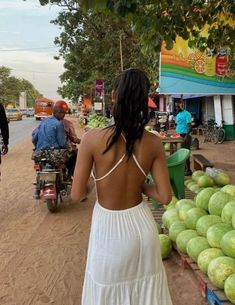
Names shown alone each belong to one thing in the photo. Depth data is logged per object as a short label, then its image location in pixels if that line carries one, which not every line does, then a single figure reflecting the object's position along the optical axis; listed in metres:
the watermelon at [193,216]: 5.11
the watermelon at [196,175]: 8.15
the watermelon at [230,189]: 5.36
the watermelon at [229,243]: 4.06
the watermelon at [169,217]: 5.55
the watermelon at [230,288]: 3.59
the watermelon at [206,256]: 4.21
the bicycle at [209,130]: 24.09
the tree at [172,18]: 5.18
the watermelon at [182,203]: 5.56
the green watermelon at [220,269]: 3.83
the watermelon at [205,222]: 4.78
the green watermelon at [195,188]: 7.79
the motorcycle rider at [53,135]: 7.89
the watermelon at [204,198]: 5.34
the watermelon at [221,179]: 7.73
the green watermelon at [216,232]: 4.38
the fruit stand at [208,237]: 3.86
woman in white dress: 2.61
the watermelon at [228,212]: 4.61
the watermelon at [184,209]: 5.36
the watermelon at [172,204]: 5.93
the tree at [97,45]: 24.36
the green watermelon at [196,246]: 4.52
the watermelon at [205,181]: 7.73
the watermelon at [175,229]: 5.17
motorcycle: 7.63
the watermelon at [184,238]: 4.84
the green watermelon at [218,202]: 5.01
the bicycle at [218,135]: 23.16
